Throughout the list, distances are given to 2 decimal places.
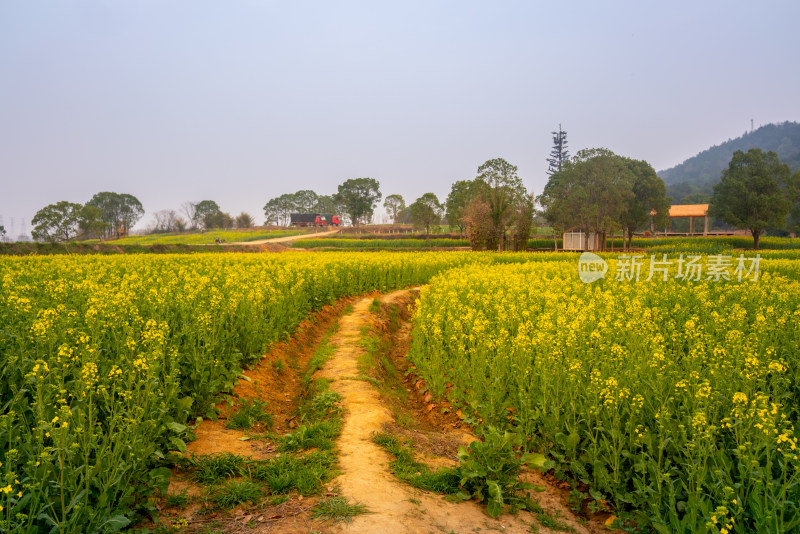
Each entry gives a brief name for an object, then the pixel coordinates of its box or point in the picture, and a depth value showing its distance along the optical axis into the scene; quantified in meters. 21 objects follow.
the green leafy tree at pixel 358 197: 117.69
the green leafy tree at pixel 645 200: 59.28
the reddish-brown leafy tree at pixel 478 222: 49.06
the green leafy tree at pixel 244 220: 127.81
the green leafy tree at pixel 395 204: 119.00
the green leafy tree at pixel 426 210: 83.56
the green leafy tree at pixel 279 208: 160.00
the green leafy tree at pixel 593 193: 51.75
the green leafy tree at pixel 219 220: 125.75
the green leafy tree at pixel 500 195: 49.69
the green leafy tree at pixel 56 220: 74.88
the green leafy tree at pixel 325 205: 169.75
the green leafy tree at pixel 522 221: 51.25
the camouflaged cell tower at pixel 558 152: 124.75
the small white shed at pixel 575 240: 59.09
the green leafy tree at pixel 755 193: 50.88
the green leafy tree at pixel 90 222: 80.00
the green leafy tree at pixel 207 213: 126.18
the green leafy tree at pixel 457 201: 73.04
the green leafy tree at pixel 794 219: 69.28
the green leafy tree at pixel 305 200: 164.38
